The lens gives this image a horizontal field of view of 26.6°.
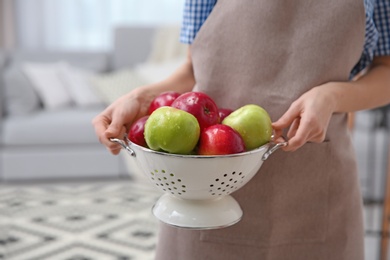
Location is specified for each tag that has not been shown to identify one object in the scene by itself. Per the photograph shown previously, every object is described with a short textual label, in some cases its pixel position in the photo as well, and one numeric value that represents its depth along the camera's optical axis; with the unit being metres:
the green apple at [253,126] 1.19
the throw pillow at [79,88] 5.10
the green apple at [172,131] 1.13
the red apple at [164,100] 1.28
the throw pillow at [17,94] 4.73
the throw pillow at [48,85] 4.94
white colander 1.12
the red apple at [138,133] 1.21
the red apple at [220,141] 1.13
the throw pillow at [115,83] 5.07
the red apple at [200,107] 1.20
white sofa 4.55
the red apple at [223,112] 1.28
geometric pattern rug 3.24
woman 1.37
